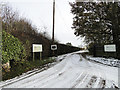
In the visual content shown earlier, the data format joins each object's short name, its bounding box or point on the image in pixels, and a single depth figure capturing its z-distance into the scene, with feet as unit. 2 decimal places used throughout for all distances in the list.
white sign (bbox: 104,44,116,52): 28.71
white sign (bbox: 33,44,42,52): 24.26
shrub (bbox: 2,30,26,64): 13.85
